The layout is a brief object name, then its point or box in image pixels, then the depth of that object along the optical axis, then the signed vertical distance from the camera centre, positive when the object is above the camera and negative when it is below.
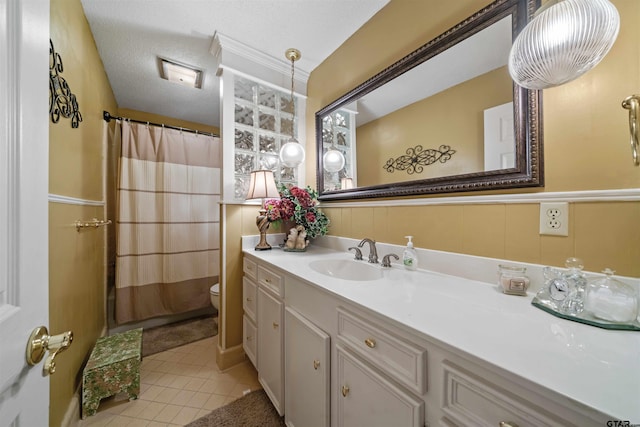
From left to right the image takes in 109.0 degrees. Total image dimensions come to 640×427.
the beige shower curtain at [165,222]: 2.08 -0.07
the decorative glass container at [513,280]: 0.78 -0.23
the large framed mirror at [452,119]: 0.84 +0.44
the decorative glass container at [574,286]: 0.63 -0.21
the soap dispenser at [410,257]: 1.10 -0.21
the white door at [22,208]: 0.37 +0.01
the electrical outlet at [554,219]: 0.75 -0.02
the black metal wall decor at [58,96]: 0.95 +0.55
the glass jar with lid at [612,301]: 0.57 -0.22
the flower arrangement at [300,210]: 1.63 +0.03
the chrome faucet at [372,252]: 1.25 -0.21
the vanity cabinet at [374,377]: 0.41 -0.41
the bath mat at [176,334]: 1.91 -1.10
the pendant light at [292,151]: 1.72 +0.48
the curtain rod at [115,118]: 1.92 +0.88
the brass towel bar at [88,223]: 1.27 -0.05
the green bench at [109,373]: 1.26 -0.91
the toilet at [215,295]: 2.03 -0.74
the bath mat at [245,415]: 1.20 -1.09
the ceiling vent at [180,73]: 1.86 +1.22
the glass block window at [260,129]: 1.70 +0.68
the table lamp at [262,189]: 1.56 +0.18
